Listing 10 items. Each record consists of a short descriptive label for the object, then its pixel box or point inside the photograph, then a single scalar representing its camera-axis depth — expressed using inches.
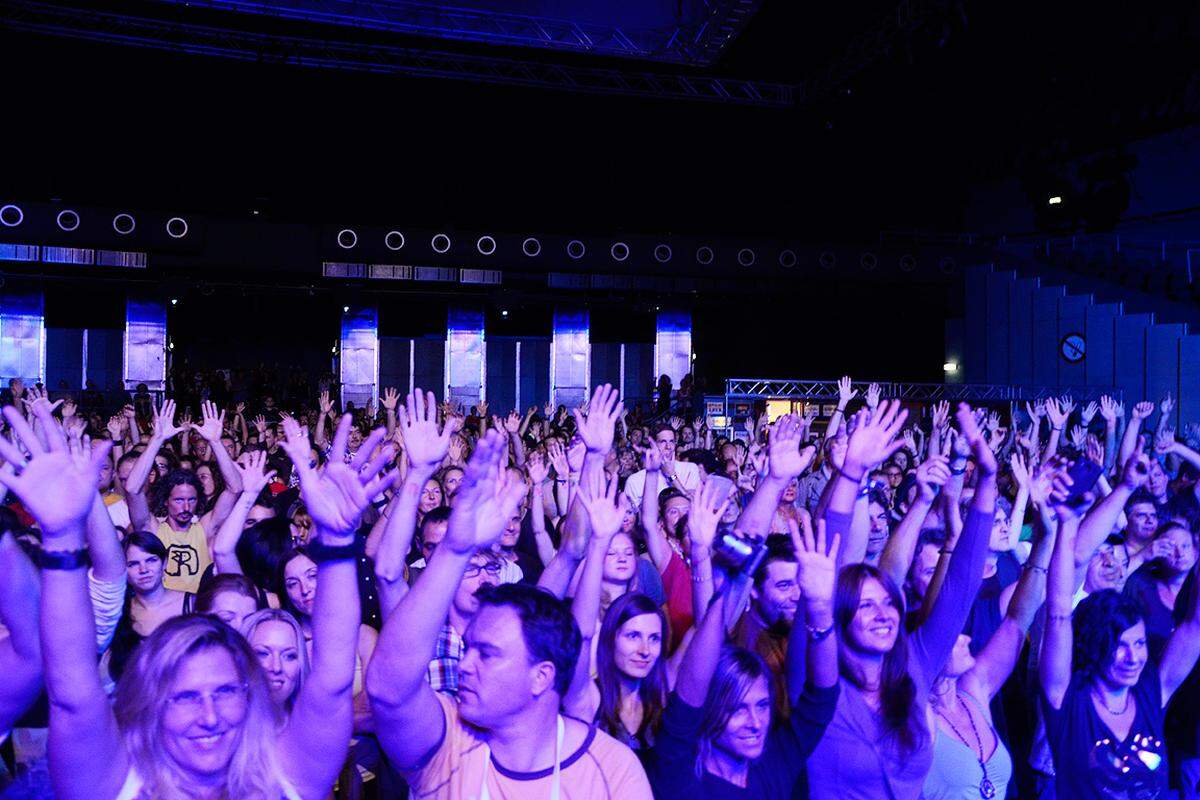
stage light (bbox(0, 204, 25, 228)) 547.5
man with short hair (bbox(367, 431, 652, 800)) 69.1
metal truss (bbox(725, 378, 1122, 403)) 589.3
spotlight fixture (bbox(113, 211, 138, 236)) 568.1
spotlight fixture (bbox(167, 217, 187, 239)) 577.0
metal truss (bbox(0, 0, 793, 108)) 469.7
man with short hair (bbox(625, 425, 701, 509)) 239.9
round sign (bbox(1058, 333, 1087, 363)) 655.1
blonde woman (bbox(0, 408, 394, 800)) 61.1
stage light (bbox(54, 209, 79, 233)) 556.7
